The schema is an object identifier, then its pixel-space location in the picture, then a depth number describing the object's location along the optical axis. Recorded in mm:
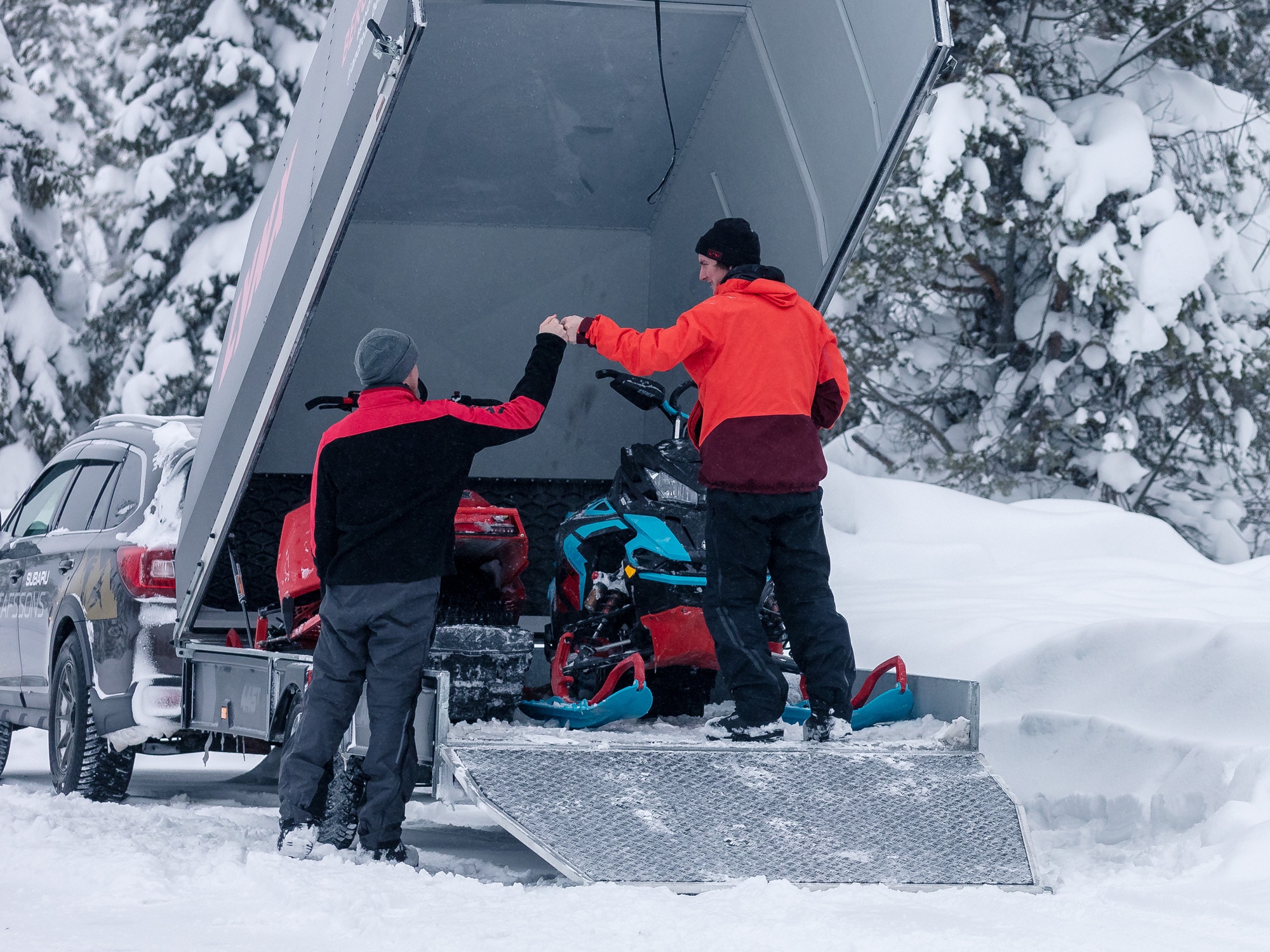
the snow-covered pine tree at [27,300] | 40937
